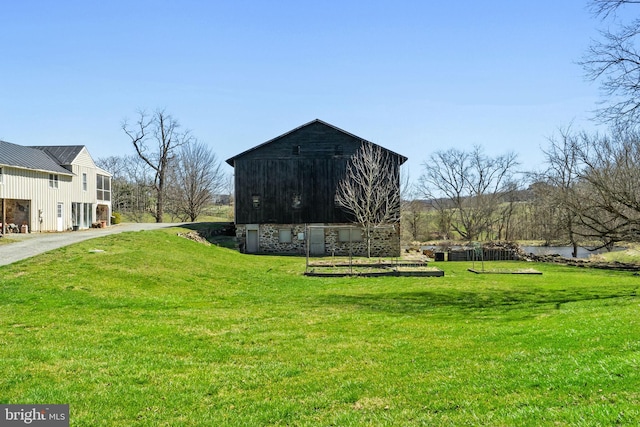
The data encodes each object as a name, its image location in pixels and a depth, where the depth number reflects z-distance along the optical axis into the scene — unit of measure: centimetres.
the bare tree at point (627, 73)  1302
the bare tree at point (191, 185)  5606
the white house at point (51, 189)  2784
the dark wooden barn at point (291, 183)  3312
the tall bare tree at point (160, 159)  4950
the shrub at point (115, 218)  4275
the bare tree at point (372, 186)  3172
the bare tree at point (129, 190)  6022
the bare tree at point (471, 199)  5538
